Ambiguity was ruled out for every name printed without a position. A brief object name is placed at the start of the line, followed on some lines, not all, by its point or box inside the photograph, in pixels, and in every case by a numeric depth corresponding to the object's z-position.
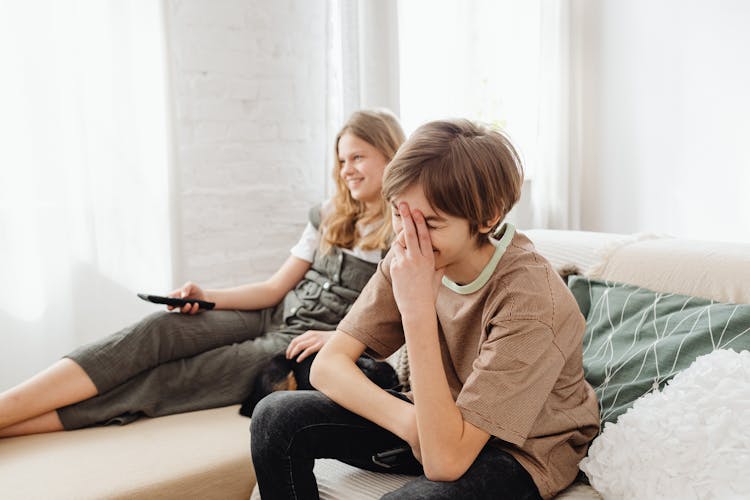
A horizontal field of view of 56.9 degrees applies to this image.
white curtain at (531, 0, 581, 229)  3.23
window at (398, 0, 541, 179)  2.98
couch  1.33
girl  1.66
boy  1.04
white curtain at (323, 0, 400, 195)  2.60
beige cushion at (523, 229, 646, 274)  1.68
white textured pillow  0.99
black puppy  1.62
